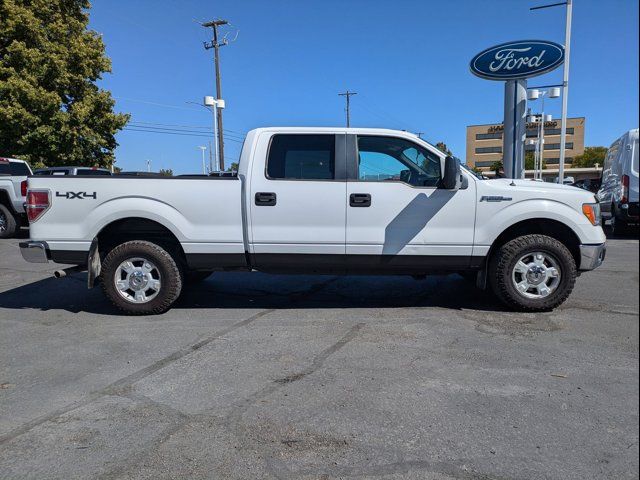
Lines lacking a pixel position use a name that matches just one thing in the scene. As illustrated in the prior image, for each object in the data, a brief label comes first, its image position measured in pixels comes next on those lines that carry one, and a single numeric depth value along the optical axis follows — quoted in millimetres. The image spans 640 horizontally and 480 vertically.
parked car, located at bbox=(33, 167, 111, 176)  14664
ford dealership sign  11961
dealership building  74938
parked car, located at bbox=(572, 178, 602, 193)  19062
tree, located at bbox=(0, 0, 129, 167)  19406
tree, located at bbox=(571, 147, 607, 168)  67225
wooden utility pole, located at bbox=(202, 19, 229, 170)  28922
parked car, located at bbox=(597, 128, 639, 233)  9203
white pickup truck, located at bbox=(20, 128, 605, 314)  5121
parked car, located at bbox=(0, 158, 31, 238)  12641
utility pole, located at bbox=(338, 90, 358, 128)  54747
